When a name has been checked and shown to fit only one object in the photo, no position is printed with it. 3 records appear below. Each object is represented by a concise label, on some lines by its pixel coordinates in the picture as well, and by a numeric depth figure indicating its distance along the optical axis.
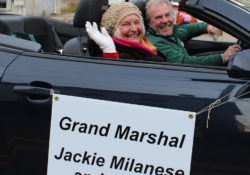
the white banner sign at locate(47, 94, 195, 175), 3.80
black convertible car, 3.77
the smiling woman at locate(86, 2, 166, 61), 4.41
